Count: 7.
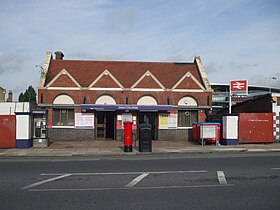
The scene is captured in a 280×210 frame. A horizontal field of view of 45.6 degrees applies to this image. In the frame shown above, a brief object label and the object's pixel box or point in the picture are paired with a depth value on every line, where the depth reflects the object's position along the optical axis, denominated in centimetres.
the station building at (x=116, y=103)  2686
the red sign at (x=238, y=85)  2770
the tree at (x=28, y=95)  6311
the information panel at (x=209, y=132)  2258
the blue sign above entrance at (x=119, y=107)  2594
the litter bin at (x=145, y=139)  1892
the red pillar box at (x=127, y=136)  1877
